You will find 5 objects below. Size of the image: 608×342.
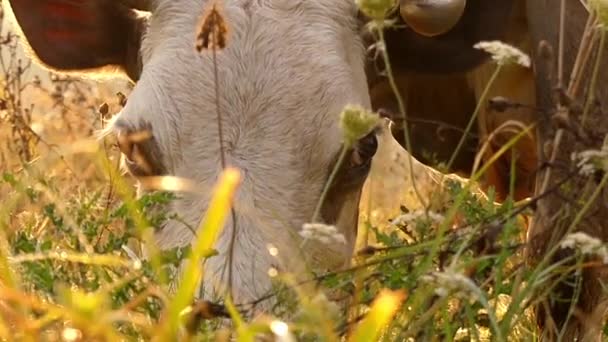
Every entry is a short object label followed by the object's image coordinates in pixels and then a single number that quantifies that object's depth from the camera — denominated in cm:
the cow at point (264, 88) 404
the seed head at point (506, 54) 304
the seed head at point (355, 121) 284
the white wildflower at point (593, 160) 302
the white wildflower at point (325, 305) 239
